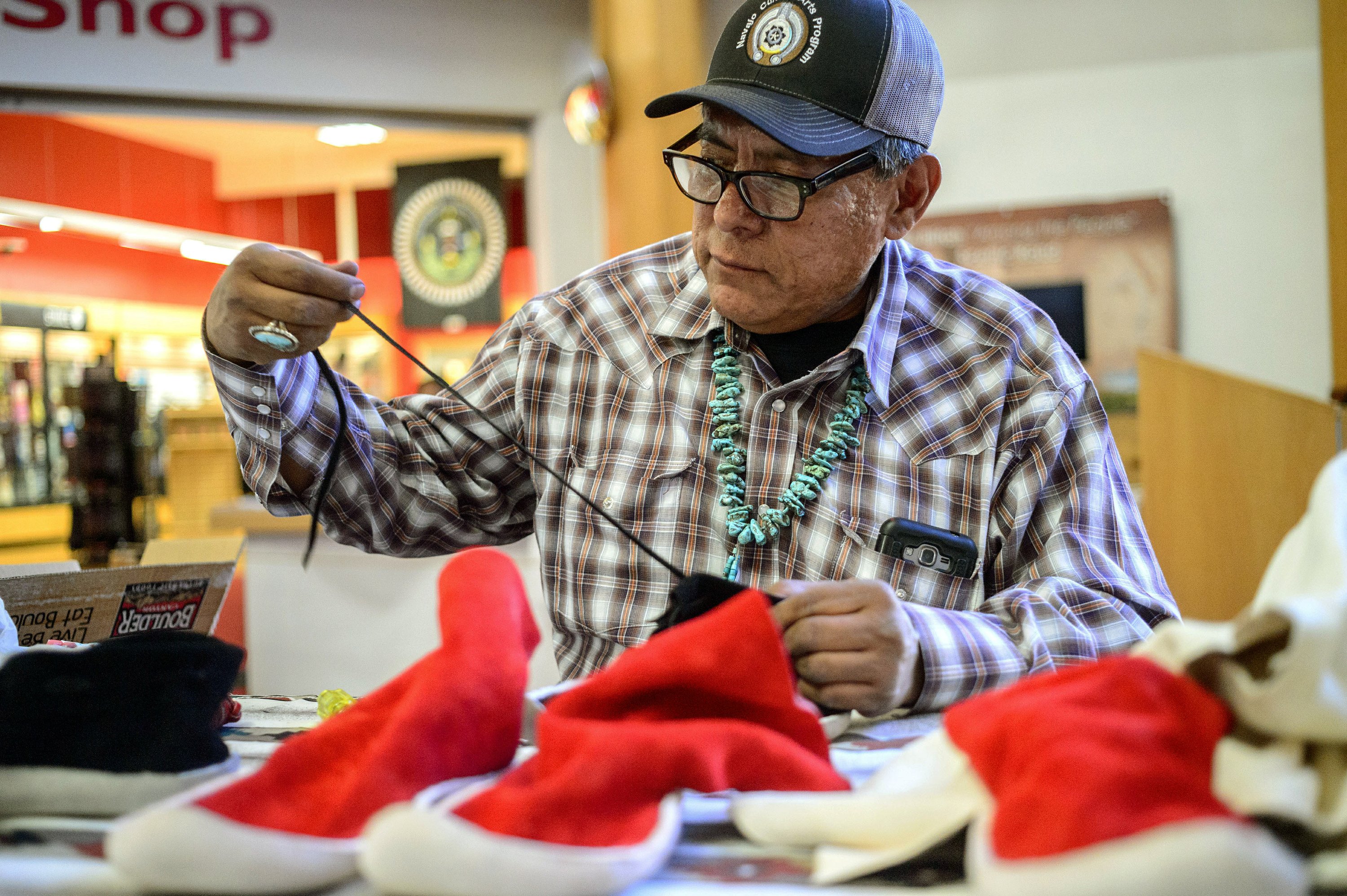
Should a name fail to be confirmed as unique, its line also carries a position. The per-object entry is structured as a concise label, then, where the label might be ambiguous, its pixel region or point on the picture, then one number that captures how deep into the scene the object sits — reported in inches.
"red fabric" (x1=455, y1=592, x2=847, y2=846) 21.2
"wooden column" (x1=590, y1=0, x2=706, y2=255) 169.8
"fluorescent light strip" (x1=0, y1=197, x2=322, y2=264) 191.0
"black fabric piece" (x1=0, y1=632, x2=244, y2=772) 24.5
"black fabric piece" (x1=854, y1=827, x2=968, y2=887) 20.4
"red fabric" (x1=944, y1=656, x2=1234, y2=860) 16.4
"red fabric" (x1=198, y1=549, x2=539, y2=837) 20.5
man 46.6
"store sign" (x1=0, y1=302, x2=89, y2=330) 188.4
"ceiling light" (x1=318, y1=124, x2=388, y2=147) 191.2
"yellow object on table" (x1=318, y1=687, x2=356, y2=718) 35.6
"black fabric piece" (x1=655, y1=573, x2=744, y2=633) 29.9
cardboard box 39.4
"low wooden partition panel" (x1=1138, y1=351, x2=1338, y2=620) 128.6
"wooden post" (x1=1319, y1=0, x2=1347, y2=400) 140.4
